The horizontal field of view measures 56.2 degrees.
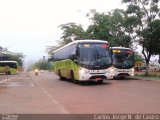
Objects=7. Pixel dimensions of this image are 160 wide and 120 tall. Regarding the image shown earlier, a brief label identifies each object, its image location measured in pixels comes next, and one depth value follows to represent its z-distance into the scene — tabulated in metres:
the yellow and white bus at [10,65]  28.42
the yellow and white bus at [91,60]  10.46
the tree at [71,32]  28.74
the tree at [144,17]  16.72
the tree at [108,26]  20.36
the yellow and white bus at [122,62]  14.40
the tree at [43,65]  70.95
